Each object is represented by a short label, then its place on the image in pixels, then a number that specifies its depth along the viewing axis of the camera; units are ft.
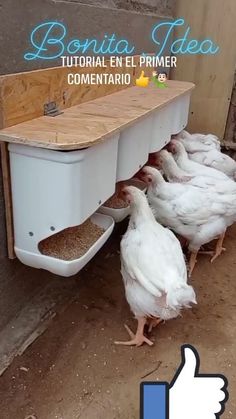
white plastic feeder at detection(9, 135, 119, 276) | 3.55
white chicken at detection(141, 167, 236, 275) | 5.96
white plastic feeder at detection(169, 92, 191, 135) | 6.57
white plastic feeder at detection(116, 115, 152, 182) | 4.75
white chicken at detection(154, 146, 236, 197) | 6.34
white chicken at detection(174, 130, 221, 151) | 7.91
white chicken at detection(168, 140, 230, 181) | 6.71
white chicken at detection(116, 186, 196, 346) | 4.29
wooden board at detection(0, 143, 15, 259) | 3.74
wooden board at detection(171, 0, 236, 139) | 8.35
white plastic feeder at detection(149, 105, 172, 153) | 5.77
